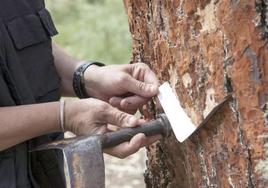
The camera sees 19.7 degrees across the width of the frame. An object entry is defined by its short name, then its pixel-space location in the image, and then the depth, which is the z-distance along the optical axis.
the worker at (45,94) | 1.46
